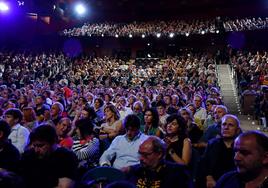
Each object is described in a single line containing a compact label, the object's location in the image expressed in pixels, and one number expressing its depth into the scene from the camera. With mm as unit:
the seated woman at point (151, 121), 3638
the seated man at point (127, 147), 2911
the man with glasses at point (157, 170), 2102
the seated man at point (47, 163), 2074
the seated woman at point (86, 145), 2916
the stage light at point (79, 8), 16548
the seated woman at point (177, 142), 2715
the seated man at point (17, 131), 3338
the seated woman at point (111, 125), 3595
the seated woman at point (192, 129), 3662
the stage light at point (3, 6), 10997
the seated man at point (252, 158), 1545
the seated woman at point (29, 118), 3870
